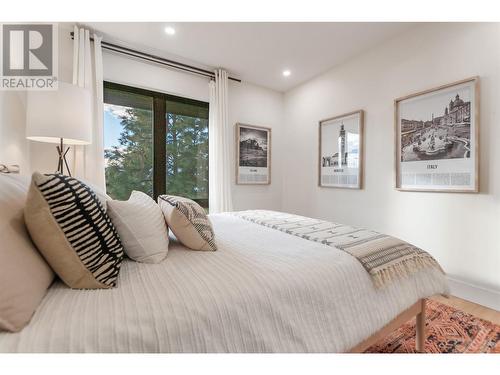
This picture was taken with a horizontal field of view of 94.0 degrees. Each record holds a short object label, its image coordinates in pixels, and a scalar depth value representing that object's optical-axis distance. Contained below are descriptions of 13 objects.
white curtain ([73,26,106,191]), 2.28
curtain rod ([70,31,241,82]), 2.48
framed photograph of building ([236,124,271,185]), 3.43
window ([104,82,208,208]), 2.70
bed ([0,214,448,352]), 0.58
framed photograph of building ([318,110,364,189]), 2.72
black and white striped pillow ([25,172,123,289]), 0.69
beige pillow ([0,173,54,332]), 0.55
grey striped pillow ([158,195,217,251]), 1.13
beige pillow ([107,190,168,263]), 0.97
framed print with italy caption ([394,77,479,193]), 1.87
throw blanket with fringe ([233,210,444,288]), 1.06
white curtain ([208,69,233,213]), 3.12
